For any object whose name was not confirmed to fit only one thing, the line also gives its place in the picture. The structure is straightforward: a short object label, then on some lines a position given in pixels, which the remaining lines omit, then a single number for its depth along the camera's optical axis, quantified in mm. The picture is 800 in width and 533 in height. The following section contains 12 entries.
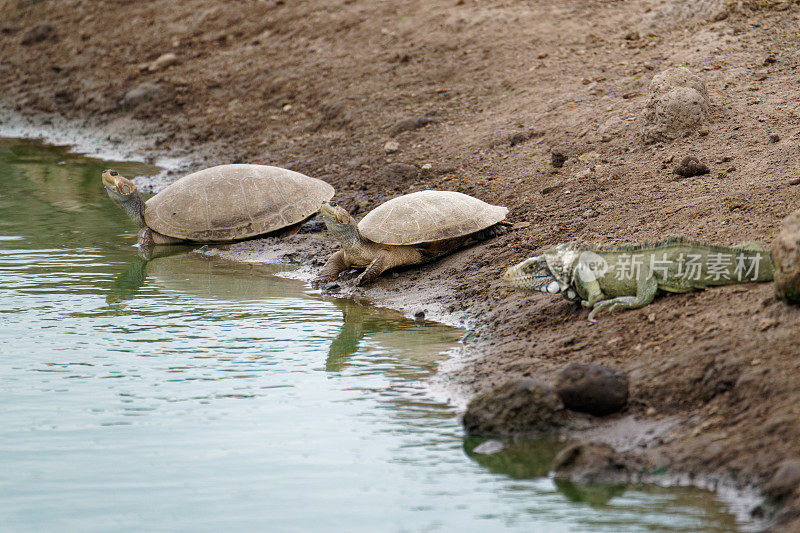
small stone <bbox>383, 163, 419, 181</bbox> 21219
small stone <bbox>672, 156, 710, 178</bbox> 16406
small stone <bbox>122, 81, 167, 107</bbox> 31844
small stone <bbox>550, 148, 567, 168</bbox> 19141
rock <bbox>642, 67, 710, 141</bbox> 18344
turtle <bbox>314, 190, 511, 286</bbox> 16766
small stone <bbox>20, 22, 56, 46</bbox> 38344
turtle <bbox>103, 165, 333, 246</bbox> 20281
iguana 11852
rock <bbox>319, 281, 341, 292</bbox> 17297
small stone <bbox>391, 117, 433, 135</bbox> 24047
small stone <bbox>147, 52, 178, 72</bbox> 33562
